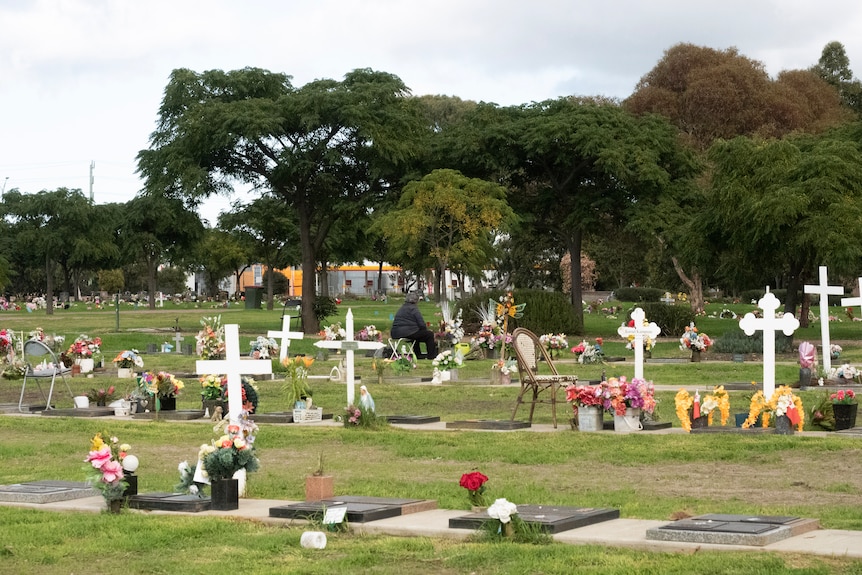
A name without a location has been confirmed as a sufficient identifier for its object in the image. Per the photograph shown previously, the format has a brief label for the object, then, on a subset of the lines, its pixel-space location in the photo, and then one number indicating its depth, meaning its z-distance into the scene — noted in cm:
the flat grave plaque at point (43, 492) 1246
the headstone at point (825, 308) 2512
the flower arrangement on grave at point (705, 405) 1752
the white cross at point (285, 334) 2536
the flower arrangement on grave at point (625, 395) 1777
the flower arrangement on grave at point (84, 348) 3269
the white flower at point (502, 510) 984
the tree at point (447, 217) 4741
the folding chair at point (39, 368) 2320
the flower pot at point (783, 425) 1709
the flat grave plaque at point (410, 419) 1966
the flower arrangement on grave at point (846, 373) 2441
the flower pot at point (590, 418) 1802
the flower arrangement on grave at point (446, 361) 2745
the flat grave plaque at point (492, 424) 1861
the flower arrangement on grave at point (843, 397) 1761
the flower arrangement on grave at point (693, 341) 3281
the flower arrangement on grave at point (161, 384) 2186
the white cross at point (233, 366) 1479
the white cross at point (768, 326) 1778
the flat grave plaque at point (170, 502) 1166
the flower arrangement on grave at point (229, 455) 1153
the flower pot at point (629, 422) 1791
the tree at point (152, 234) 8956
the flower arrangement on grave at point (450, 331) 3423
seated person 3198
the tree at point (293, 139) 4897
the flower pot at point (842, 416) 1744
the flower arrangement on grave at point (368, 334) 3725
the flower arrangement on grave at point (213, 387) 2116
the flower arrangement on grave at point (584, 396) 1792
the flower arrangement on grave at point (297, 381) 2055
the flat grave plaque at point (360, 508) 1080
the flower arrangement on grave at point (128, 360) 2950
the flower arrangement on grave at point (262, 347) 3017
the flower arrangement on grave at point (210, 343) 2992
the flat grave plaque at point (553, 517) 1012
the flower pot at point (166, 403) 2214
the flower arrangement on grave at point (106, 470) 1162
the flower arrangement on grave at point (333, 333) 3486
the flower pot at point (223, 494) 1160
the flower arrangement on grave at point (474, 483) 1080
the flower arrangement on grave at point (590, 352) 3266
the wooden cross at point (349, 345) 2033
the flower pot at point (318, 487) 1172
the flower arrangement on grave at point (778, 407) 1709
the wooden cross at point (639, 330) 2058
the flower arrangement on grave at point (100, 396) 2319
